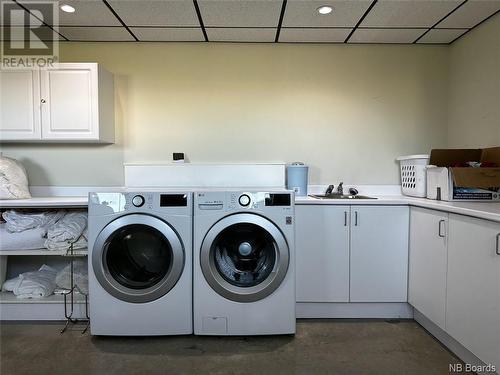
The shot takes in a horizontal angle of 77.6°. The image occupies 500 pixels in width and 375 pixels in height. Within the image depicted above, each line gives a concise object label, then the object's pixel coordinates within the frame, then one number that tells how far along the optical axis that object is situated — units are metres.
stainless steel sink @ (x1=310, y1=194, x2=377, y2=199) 2.62
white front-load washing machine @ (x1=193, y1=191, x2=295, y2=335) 2.00
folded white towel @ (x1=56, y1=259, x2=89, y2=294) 2.39
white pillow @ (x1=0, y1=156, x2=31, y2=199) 2.38
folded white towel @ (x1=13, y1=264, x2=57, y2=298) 2.34
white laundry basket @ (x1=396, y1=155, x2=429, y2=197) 2.49
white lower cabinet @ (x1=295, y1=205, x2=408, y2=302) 2.30
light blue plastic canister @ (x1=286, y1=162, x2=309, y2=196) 2.68
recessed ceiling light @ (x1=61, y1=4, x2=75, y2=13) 2.20
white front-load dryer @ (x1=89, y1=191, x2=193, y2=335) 1.99
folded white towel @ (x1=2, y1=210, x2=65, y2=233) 2.33
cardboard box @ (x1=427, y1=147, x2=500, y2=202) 2.04
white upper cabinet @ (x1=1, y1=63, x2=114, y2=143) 2.48
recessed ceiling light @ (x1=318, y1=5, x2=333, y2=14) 2.18
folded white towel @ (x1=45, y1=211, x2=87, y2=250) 2.29
